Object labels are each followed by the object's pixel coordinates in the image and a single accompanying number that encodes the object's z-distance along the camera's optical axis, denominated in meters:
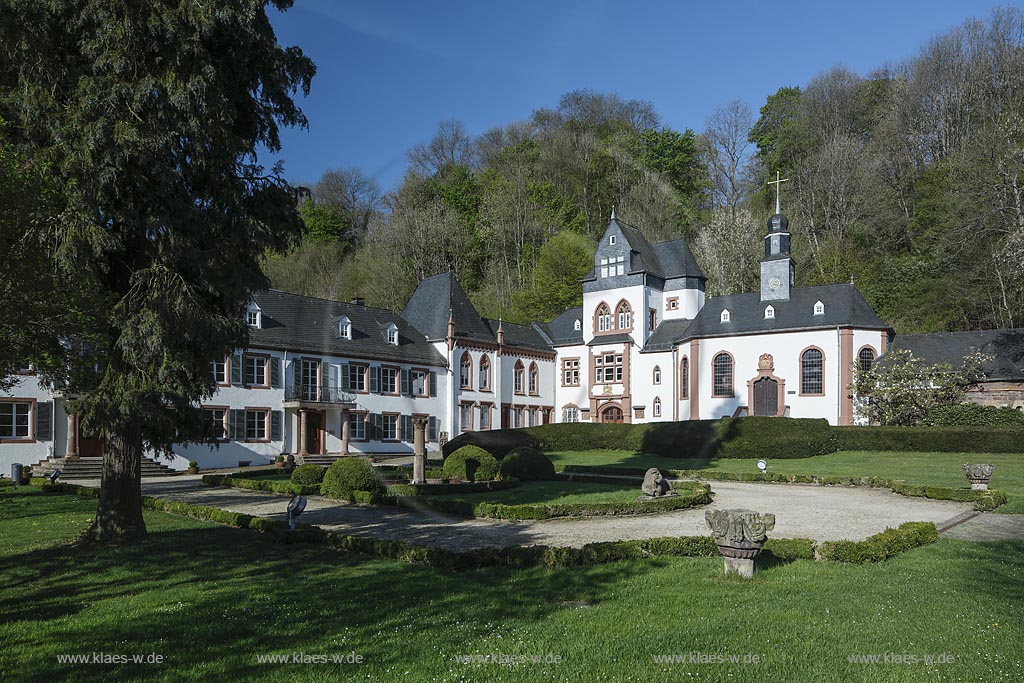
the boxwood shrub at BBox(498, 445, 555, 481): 24.41
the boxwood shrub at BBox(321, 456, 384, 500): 19.36
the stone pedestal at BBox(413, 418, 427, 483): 21.86
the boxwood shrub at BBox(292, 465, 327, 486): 21.55
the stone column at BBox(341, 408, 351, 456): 37.62
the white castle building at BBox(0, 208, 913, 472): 34.78
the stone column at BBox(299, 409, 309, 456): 35.65
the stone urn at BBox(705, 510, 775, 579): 9.18
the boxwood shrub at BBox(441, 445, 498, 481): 22.61
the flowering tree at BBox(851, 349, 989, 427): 36.91
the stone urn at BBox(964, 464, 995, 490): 18.44
